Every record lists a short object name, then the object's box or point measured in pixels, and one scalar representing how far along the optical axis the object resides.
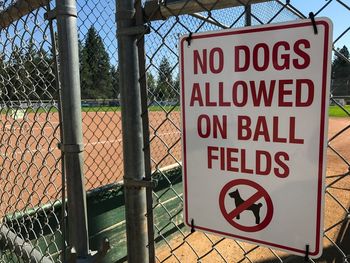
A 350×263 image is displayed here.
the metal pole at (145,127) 1.21
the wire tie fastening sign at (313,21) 0.92
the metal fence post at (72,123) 1.32
